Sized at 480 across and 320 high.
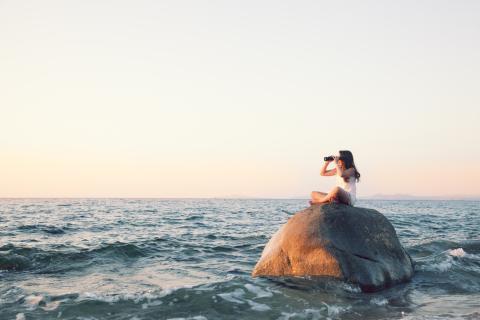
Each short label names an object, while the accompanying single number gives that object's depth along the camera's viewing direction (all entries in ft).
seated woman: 28.80
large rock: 23.72
